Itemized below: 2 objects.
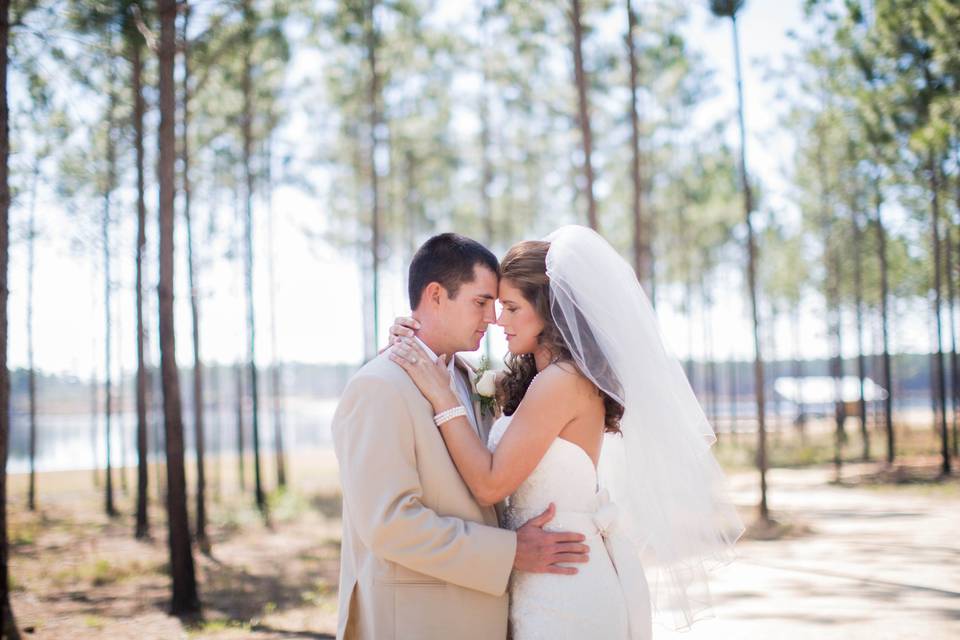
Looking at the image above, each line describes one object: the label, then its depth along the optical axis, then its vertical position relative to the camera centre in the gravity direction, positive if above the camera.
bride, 2.90 -0.41
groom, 2.62 -0.61
